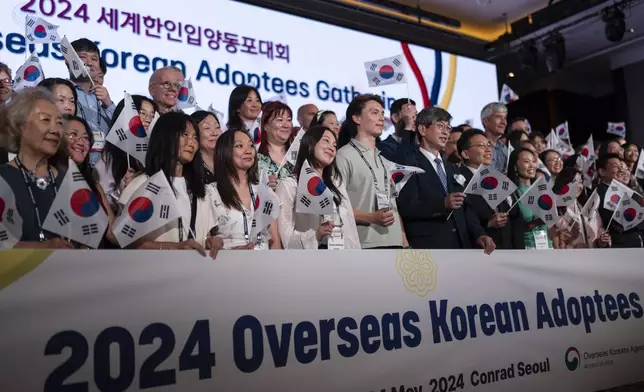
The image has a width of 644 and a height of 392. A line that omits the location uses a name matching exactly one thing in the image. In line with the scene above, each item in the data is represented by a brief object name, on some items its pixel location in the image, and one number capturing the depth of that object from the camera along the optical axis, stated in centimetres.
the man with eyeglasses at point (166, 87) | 388
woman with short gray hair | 213
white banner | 173
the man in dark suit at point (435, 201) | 339
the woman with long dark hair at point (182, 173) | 253
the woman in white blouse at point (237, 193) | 269
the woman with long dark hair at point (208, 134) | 334
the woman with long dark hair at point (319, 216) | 287
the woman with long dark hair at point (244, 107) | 395
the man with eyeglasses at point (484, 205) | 384
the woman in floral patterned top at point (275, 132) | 366
